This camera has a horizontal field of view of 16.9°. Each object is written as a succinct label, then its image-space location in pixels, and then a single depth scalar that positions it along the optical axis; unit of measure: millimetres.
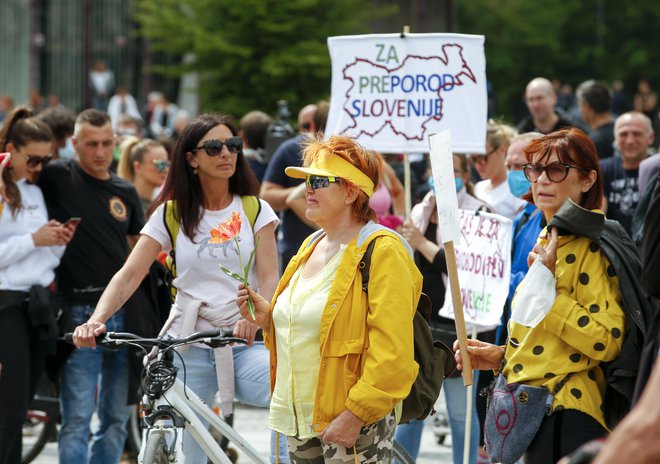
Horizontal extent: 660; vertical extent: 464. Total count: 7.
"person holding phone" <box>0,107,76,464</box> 12103
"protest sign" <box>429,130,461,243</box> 8836
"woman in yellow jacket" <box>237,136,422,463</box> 8325
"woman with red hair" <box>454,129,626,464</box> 8385
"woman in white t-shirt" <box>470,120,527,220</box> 14192
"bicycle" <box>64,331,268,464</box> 9733
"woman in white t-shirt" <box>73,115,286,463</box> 10681
